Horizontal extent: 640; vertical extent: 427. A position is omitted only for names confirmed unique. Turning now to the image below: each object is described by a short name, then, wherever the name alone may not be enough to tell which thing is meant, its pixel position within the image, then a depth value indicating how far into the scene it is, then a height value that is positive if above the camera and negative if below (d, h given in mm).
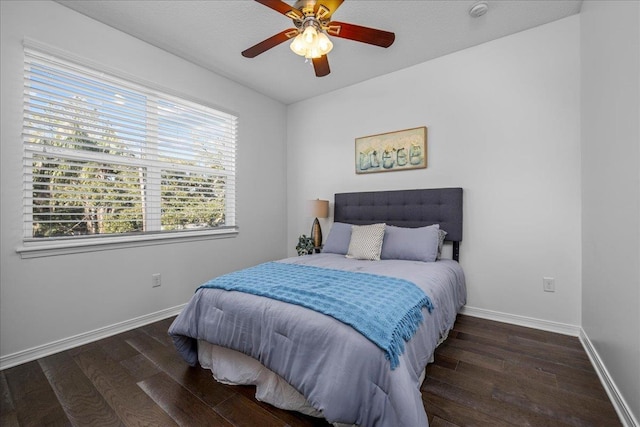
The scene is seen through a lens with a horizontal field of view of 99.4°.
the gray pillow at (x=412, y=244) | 2639 -360
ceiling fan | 1664 +1213
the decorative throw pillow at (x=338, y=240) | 3129 -364
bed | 1173 -677
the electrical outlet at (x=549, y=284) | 2439 -703
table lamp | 3652 -68
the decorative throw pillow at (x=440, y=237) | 2792 -311
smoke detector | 2211 +1655
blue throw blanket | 1284 -507
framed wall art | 3102 +696
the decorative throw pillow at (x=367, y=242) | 2795 -360
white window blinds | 2117 +515
